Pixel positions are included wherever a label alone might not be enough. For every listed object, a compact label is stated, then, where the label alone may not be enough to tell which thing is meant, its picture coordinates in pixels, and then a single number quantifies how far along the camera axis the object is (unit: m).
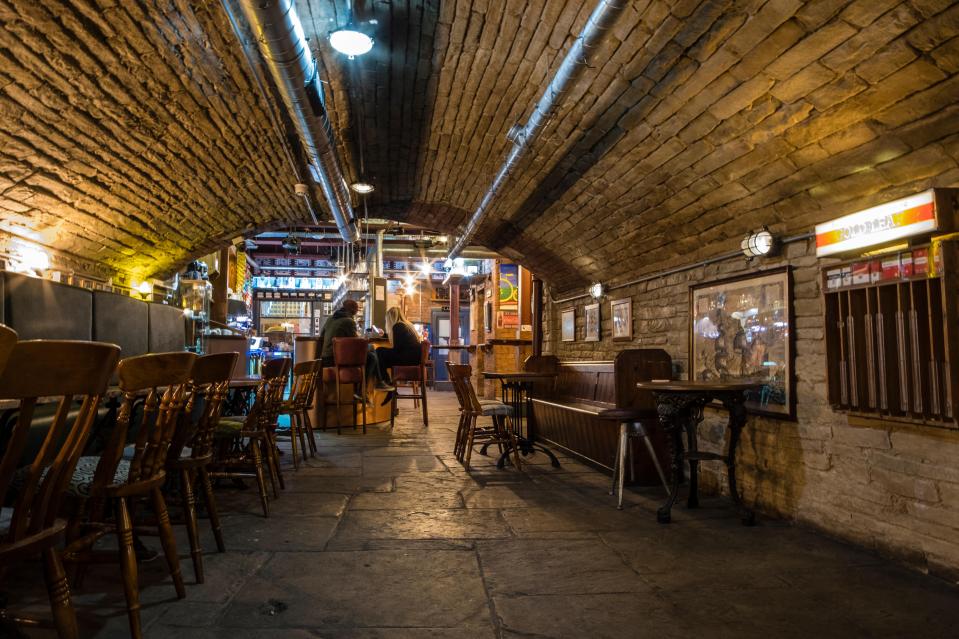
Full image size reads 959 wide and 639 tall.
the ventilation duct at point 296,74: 3.13
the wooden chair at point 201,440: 2.59
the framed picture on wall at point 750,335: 3.96
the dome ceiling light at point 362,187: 7.37
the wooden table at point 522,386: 5.62
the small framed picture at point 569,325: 8.21
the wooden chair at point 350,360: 7.10
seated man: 7.48
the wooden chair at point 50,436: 1.37
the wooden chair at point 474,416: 5.40
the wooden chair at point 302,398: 5.24
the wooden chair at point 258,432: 3.78
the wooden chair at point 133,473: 1.94
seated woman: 8.39
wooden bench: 5.06
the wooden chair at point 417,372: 8.40
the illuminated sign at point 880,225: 2.81
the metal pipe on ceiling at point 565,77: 3.12
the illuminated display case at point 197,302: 8.55
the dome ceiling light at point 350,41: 3.55
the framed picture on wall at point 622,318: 6.47
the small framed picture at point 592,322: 7.39
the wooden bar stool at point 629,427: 4.38
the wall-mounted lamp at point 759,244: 4.06
